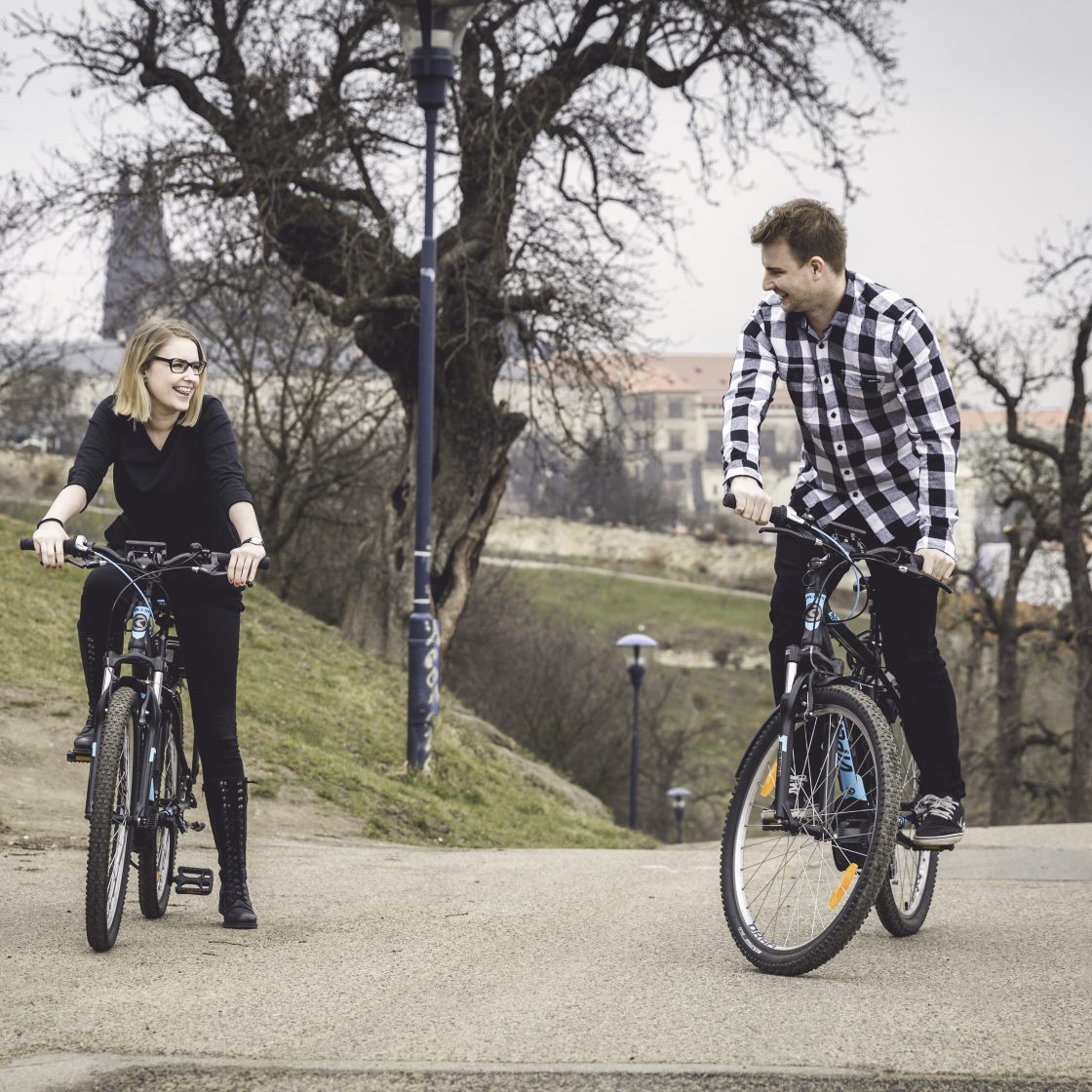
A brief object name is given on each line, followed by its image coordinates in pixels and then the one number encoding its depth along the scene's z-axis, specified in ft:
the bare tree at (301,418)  87.30
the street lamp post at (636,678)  97.40
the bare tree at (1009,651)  91.56
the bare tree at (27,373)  100.22
